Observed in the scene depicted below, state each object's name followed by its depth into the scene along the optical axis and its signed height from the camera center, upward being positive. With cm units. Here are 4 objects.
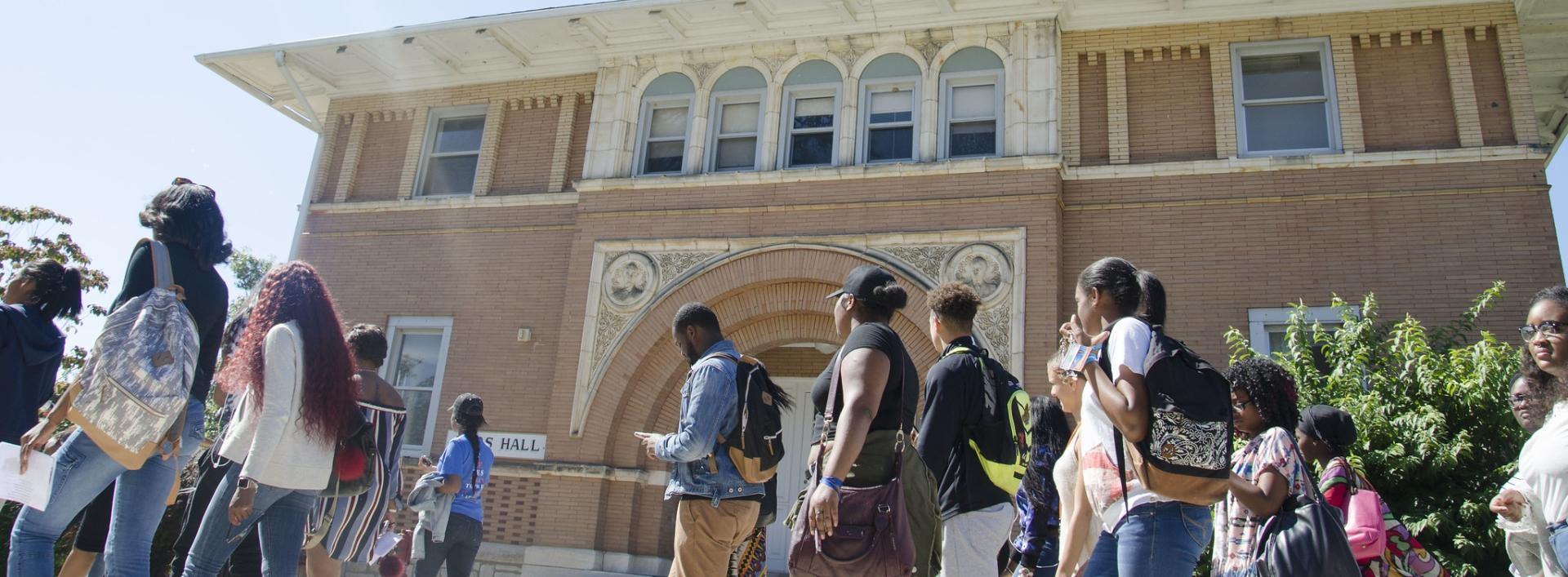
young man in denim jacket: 462 +36
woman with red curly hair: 410 +45
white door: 1259 +115
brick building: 1025 +416
